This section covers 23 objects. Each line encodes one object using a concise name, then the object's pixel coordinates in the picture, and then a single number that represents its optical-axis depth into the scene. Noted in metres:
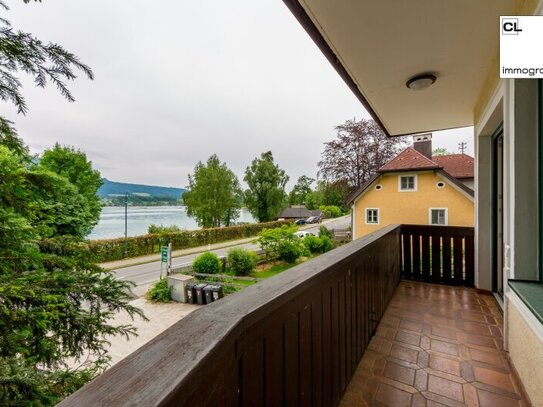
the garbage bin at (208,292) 8.25
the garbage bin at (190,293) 8.55
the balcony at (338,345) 0.47
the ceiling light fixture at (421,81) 2.44
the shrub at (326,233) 17.16
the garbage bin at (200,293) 8.41
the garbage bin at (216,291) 8.20
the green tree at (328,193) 14.68
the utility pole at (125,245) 14.05
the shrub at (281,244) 13.27
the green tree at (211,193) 23.20
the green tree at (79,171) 15.42
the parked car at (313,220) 38.31
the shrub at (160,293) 8.81
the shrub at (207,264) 10.30
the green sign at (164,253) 9.77
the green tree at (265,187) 23.39
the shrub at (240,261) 10.90
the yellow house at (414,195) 9.84
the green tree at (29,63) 1.60
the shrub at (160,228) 18.64
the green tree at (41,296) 1.36
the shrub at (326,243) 15.25
